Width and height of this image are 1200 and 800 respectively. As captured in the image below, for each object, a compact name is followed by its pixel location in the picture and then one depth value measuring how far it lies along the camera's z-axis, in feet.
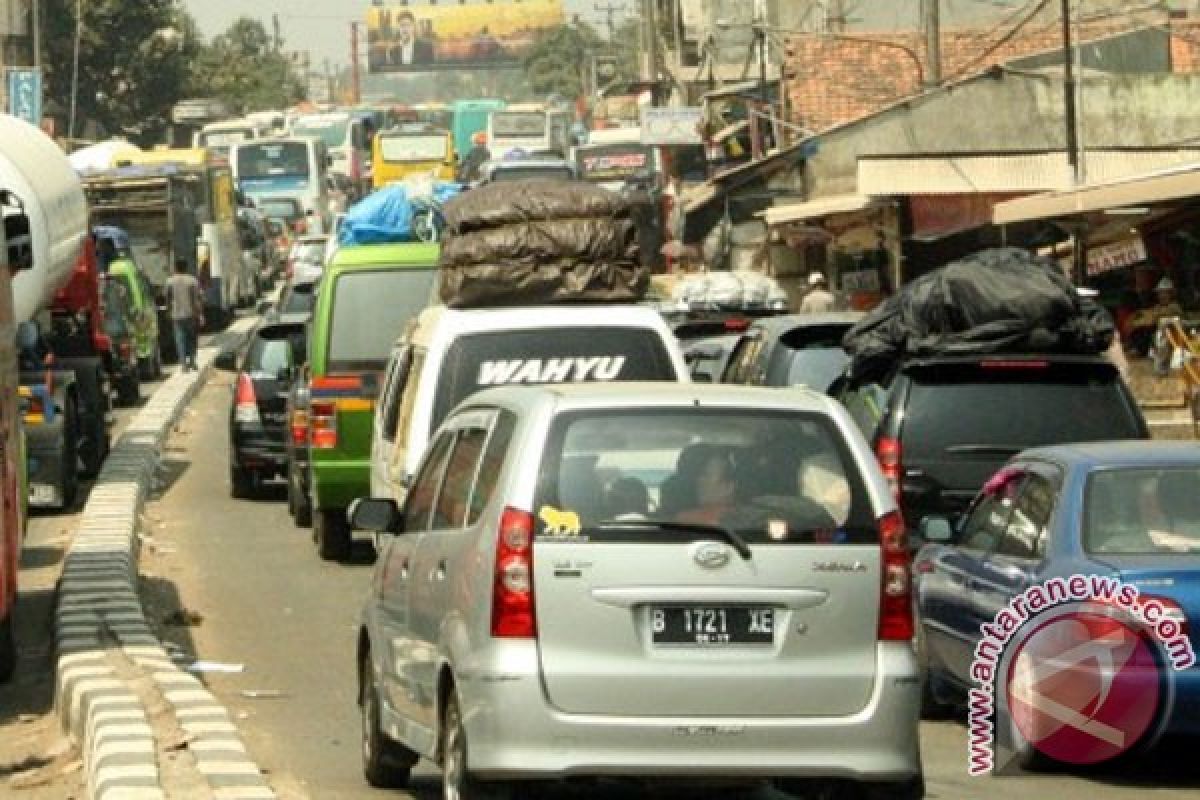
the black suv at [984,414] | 51.21
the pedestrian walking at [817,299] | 114.83
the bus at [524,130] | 291.17
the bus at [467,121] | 363.15
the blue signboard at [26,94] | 192.65
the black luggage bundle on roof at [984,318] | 55.52
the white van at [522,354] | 54.19
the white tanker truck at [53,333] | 80.74
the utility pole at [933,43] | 133.83
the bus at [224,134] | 295.21
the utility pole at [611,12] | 522.47
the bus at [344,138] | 339.77
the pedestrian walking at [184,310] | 150.92
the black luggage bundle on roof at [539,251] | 66.54
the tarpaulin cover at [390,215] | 89.81
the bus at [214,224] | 189.57
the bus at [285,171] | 276.41
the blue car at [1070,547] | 38.17
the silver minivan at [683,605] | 31.48
